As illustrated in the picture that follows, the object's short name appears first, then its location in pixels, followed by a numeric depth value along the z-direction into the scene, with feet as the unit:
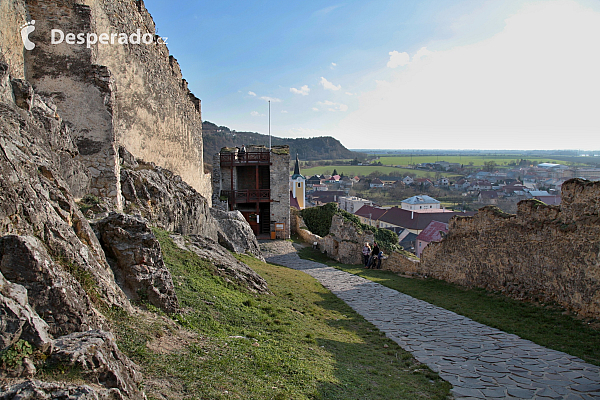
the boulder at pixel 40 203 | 12.58
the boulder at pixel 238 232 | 52.85
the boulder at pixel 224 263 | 28.09
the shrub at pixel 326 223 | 95.92
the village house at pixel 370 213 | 227.40
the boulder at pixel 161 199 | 31.57
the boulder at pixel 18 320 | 9.44
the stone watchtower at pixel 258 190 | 95.14
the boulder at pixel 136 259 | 17.95
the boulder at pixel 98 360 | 10.26
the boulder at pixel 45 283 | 11.15
